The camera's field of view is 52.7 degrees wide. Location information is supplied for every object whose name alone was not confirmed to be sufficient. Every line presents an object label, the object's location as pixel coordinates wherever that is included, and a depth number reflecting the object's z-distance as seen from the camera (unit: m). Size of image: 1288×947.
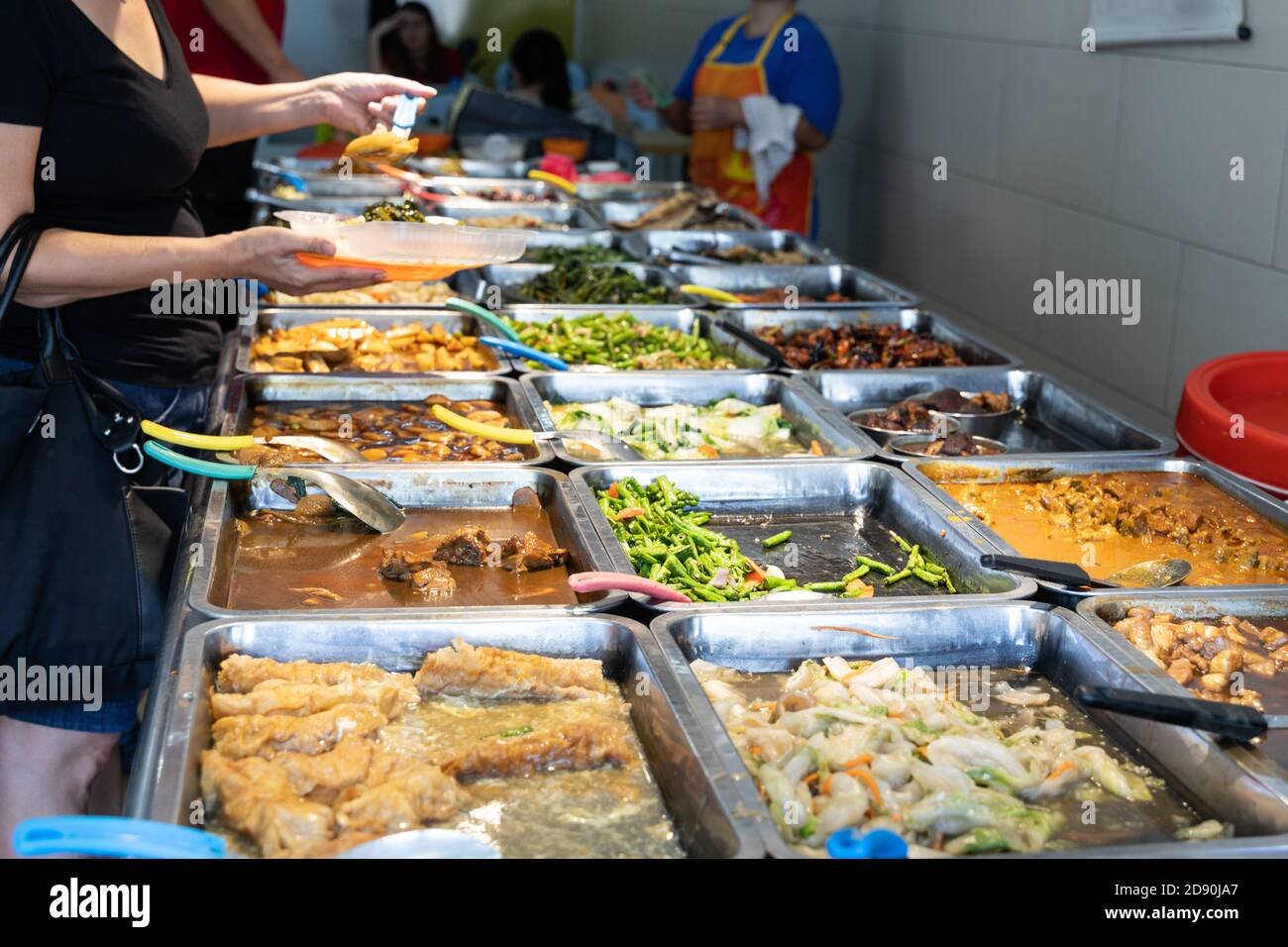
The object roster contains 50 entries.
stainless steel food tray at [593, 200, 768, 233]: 5.28
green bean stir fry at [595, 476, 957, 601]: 2.20
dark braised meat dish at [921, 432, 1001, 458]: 2.87
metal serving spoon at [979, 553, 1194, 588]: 2.09
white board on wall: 3.80
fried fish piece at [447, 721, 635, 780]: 1.66
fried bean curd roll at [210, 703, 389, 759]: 1.63
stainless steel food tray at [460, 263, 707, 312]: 4.25
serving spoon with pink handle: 1.98
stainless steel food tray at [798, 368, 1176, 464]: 3.08
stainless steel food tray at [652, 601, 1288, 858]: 1.83
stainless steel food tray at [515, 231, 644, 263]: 4.69
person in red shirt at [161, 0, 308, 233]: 4.76
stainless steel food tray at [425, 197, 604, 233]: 5.10
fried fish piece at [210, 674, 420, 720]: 1.70
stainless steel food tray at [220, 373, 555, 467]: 3.05
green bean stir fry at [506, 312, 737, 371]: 3.51
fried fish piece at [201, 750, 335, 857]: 1.46
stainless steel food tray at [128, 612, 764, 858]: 1.48
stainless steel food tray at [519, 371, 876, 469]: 3.14
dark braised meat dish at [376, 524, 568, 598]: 2.23
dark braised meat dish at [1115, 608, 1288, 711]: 1.90
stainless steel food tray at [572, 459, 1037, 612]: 2.40
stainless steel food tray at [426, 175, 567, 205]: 5.48
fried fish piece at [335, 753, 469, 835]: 1.51
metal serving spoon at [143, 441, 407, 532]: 2.35
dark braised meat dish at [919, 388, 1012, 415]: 3.16
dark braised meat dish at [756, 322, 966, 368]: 3.55
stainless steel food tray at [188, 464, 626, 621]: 2.21
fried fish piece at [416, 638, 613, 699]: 1.82
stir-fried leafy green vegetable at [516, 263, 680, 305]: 4.10
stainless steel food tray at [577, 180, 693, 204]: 5.66
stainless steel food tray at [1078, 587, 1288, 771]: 1.91
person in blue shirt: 6.13
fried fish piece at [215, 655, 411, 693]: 1.76
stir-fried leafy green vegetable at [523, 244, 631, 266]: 4.47
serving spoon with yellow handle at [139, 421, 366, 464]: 2.38
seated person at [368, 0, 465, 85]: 9.59
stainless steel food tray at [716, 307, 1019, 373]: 3.88
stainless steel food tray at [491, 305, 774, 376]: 3.53
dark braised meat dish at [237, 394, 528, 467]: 2.80
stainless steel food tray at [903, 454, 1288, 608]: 2.50
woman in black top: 2.33
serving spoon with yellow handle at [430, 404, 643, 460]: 2.70
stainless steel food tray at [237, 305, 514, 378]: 3.54
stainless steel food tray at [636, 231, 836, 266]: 4.84
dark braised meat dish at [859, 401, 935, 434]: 3.02
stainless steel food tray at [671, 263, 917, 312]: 4.33
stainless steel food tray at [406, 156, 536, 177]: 5.90
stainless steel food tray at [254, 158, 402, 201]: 5.29
